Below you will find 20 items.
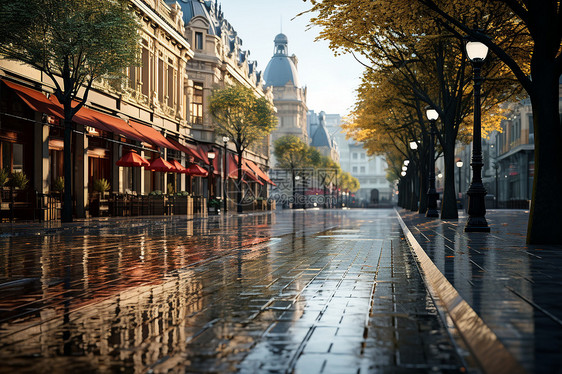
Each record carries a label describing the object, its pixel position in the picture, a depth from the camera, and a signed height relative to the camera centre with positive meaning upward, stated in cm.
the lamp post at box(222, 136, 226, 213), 4326 +175
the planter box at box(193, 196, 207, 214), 3984 -4
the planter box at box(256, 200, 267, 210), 5902 -16
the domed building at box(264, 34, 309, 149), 11094 +1813
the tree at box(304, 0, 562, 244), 1230 +183
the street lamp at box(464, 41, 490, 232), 1728 +21
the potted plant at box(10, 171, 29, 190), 2352 +90
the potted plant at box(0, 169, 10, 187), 2223 +96
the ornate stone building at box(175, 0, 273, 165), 4984 +1116
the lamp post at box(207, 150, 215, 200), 4330 +221
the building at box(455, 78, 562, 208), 6575 +486
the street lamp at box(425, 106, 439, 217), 2559 +111
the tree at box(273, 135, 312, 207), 7900 +600
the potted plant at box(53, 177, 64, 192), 2683 +80
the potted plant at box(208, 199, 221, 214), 4041 -17
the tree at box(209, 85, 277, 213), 4882 +679
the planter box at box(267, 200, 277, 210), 6671 -24
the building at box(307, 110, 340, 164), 14262 +1468
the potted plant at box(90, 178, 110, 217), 3089 +25
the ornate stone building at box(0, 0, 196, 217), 2436 +384
